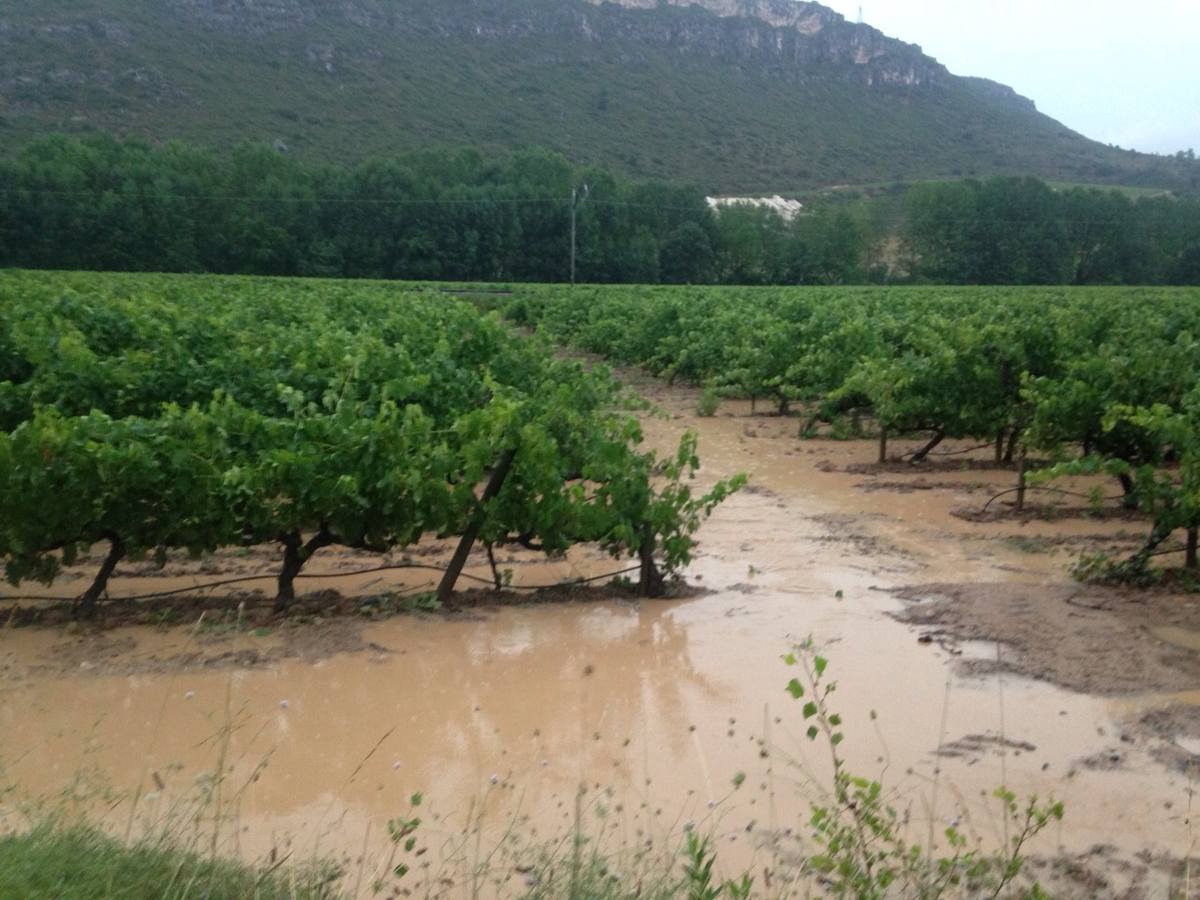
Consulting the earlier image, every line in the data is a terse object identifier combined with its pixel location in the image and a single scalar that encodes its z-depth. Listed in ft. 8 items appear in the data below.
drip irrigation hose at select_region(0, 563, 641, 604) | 26.21
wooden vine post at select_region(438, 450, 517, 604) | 25.96
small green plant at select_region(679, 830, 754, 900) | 11.82
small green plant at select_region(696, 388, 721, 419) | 59.21
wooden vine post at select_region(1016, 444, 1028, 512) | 34.71
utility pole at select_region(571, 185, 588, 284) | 212.97
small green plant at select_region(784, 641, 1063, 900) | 12.96
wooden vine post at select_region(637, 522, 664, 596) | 26.96
